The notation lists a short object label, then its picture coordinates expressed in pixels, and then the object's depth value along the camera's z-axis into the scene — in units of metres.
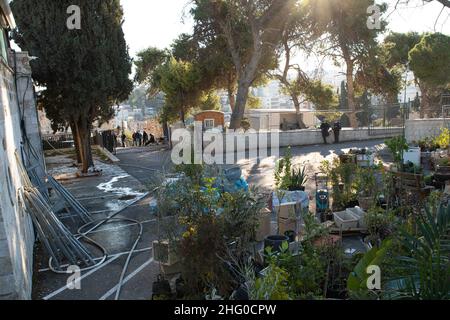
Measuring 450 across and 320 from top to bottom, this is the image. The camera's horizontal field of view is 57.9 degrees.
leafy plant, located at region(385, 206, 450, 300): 3.13
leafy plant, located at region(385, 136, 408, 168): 8.59
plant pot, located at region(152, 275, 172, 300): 4.33
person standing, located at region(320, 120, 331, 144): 19.79
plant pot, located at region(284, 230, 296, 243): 5.80
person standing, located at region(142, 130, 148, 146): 28.63
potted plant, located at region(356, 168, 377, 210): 7.37
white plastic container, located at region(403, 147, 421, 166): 11.50
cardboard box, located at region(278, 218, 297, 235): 6.49
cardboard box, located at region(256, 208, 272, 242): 6.40
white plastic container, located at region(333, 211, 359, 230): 6.47
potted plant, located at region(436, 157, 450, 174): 8.82
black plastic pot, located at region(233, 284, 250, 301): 3.83
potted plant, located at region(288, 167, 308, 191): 8.41
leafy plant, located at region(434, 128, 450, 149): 11.77
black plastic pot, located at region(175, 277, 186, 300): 4.35
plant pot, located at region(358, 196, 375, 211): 7.26
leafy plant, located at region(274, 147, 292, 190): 8.35
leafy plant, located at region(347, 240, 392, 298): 3.51
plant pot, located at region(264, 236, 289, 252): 5.13
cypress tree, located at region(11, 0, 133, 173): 12.44
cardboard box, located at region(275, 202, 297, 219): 6.62
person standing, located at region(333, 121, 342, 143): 19.94
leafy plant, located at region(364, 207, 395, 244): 5.64
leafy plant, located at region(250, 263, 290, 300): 3.25
